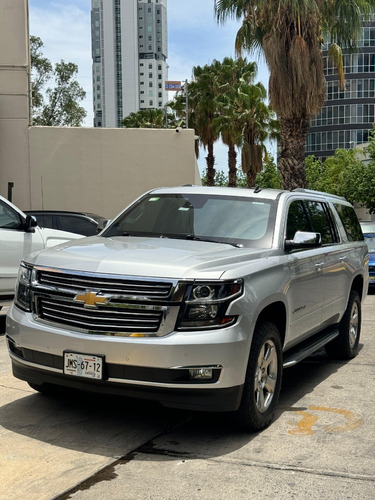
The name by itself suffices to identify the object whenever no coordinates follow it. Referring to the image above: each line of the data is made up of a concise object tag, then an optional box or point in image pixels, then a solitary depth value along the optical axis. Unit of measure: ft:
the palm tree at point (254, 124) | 104.58
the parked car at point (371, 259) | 49.14
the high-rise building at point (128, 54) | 581.53
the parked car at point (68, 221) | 44.65
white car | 28.86
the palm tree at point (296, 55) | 64.39
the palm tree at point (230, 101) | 105.19
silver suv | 13.52
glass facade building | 277.44
